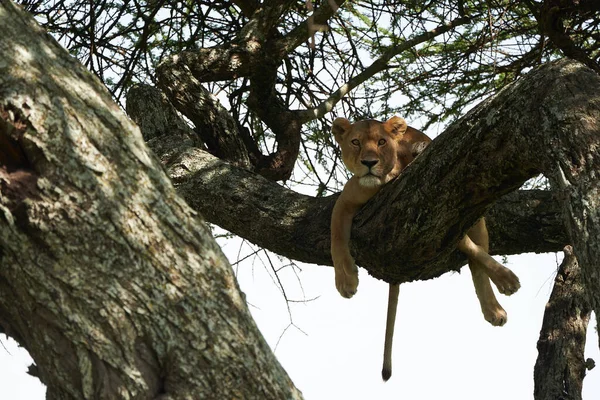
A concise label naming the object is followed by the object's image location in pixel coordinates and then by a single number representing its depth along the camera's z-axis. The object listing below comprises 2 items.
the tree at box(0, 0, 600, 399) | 4.67
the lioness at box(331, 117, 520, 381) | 9.43
